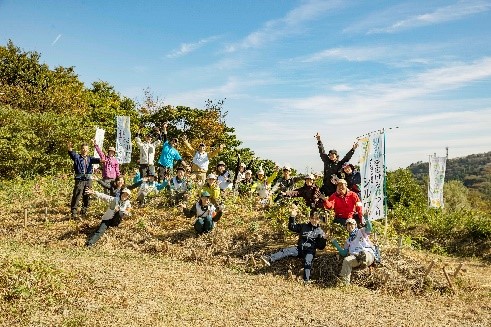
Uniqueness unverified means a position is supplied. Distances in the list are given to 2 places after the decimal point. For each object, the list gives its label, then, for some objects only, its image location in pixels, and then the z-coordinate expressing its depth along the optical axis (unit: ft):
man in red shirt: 30.50
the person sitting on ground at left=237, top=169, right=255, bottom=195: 45.35
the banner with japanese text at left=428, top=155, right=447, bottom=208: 55.88
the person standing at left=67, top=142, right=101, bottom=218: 37.76
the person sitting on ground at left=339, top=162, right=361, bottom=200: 34.63
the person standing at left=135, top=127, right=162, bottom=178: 43.42
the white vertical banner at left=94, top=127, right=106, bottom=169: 44.96
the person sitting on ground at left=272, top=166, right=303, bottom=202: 39.68
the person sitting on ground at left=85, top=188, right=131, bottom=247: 34.53
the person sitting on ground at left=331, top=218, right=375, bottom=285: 27.96
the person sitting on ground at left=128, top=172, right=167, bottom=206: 39.83
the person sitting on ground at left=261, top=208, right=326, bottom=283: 29.14
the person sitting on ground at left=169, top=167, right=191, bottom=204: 39.81
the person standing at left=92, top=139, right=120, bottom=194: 39.74
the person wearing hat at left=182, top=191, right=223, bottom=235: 34.35
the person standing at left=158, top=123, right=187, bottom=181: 43.34
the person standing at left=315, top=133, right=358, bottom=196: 34.22
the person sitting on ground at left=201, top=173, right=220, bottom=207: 35.55
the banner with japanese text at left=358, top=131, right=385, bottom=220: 30.12
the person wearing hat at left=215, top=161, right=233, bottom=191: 43.69
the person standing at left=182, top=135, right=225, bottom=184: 42.75
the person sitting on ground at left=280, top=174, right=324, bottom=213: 34.41
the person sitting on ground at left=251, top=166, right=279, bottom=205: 41.58
